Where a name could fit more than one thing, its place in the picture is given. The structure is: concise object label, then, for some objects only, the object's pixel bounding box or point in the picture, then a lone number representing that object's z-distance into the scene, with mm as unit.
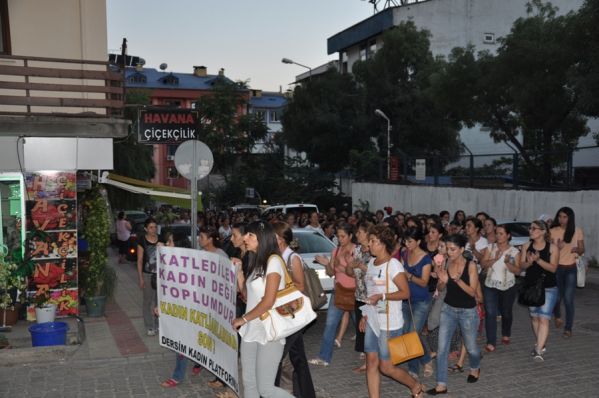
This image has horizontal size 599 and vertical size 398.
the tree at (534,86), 22438
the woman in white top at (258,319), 5426
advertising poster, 11398
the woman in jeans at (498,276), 9039
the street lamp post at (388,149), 30214
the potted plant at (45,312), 10227
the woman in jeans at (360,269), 7820
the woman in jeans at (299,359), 6413
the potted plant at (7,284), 9742
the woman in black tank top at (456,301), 7098
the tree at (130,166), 24264
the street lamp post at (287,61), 38872
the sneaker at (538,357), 8578
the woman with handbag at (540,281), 8477
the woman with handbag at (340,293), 8453
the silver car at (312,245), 11259
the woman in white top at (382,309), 6426
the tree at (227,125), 48531
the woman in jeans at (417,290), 7594
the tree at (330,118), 36438
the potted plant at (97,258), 11938
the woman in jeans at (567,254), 9875
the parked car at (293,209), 23562
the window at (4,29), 12477
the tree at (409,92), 34312
